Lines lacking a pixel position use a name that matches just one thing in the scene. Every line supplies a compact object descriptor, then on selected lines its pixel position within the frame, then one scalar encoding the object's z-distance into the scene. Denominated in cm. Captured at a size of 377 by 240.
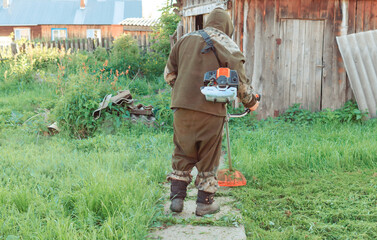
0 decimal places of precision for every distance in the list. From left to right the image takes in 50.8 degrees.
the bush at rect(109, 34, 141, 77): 1328
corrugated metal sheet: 835
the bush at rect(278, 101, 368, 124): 814
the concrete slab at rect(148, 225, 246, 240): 325
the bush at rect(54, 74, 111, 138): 715
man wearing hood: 364
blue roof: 2778
